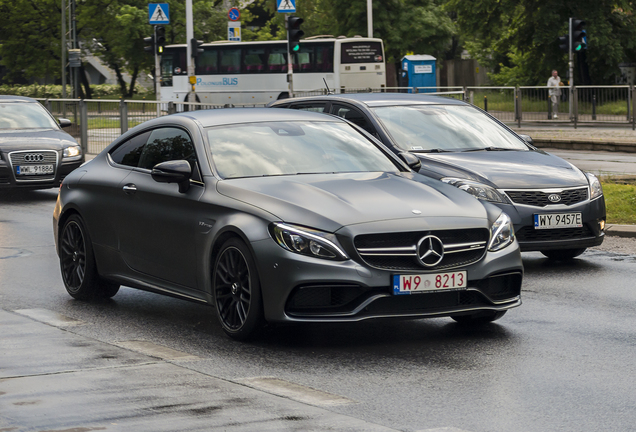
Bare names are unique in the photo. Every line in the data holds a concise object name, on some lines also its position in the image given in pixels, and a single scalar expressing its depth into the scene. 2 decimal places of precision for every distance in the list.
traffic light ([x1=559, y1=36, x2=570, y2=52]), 36.47
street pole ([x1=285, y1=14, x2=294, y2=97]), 32.50
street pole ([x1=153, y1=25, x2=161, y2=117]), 34.71
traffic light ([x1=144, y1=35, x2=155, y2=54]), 34.09
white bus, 45.53
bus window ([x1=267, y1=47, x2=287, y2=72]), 46.31
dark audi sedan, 16.72
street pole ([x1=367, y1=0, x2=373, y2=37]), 52.25
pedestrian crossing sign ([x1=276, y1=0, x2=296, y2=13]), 32.87
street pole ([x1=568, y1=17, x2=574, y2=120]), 32.97
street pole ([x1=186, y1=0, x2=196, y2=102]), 35.03
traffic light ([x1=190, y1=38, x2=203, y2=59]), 34.25
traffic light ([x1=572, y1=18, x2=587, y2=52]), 35.84
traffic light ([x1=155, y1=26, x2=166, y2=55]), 34.00
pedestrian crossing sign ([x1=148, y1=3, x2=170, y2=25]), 32.97
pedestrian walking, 32.94
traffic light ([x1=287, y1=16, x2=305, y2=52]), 29.31
